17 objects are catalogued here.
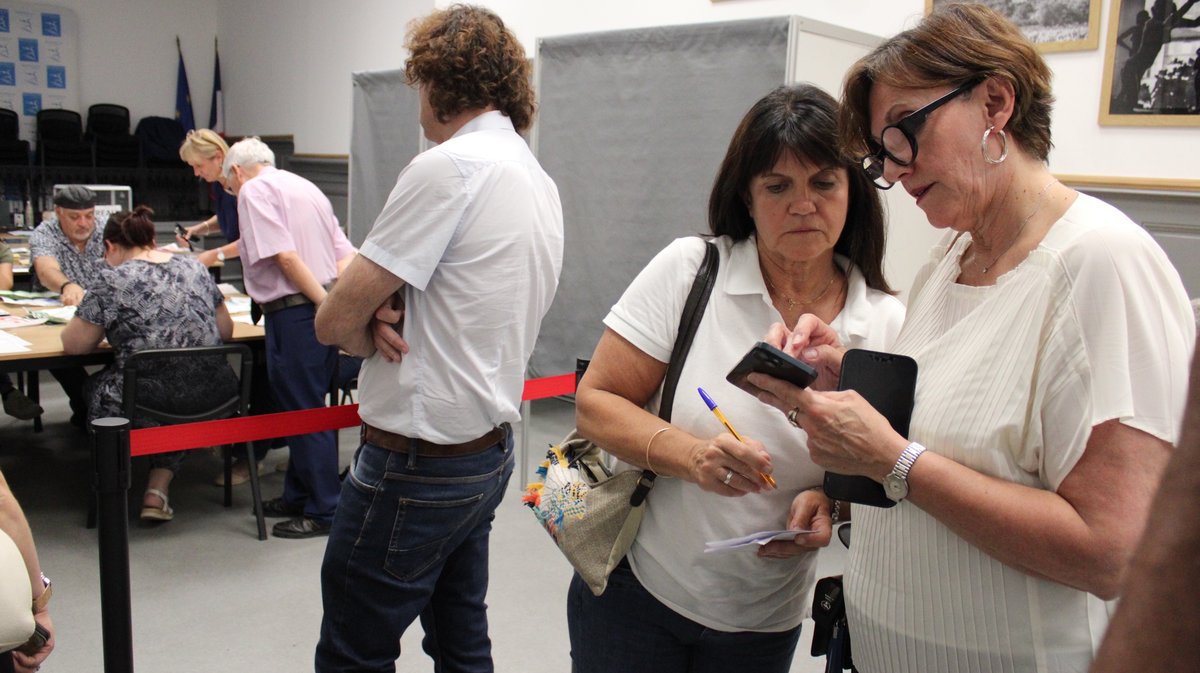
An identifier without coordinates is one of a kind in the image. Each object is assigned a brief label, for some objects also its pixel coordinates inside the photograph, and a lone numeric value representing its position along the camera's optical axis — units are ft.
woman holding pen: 4.75
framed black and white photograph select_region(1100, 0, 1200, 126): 12.00
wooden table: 11.91
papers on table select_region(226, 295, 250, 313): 15.85
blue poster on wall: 36.52
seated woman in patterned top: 12.06
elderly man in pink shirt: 12.16
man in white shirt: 5.86
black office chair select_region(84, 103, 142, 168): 37.06
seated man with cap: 16.08
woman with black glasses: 3.29
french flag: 39.40
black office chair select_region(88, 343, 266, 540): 11.91
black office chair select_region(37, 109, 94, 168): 35.76
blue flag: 39.60
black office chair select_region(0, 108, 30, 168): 34.99
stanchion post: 6.06
